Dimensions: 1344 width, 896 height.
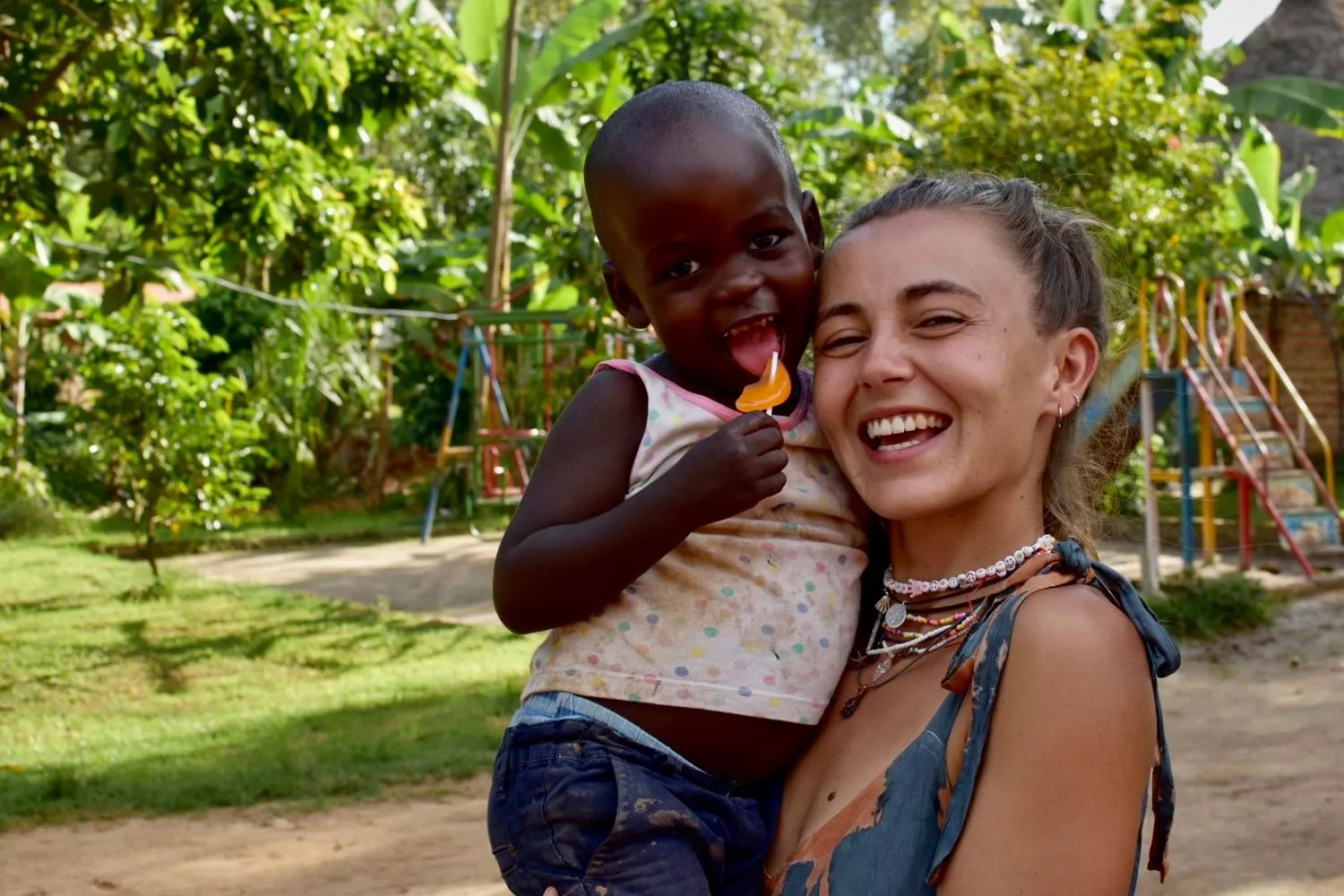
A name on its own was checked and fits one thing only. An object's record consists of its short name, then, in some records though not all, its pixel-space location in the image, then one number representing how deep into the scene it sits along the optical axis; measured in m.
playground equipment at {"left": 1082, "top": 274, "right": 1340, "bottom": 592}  10.15
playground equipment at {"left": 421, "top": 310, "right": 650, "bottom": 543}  12.18
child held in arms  1.86
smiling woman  1.55
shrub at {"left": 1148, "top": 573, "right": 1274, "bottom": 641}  9.07
